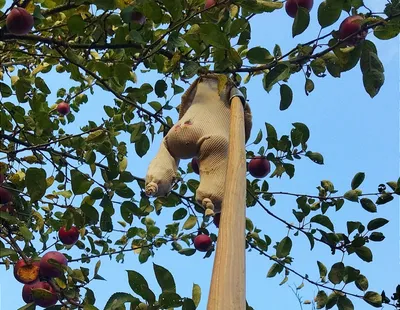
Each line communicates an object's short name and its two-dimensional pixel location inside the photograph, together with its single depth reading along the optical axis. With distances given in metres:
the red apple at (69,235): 1.86
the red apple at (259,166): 1.61
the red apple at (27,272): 1.45
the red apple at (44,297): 1.29
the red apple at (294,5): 1.43
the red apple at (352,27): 1.28
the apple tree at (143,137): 1.31
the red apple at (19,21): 1.47
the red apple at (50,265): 1.39
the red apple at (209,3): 1.42
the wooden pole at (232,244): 0.70
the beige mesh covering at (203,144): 1.05
